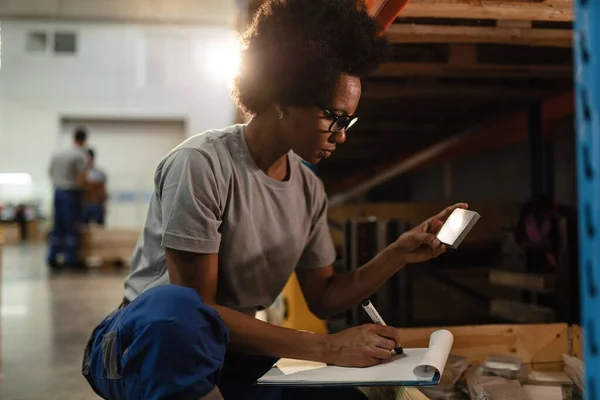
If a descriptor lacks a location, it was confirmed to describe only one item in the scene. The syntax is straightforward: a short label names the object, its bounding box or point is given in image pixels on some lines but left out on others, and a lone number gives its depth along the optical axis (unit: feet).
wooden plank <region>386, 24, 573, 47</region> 7.45
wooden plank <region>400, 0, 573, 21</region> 6.53
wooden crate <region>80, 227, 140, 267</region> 27.61
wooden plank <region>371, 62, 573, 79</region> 9.27
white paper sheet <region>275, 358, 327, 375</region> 4.98
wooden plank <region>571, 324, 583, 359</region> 6.63
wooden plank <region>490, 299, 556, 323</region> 9.72
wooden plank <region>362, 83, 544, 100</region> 10.62
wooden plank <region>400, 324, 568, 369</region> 6.74
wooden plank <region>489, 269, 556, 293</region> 9.98
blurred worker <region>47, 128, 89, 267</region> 26.29
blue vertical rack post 2.31
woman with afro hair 4.69
